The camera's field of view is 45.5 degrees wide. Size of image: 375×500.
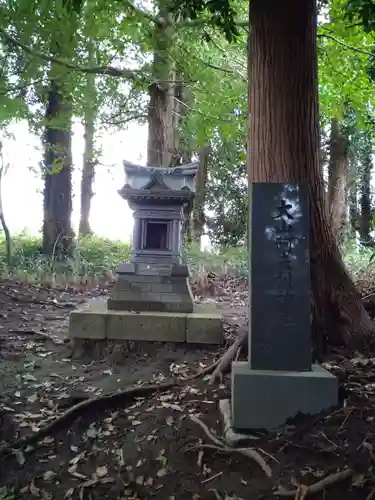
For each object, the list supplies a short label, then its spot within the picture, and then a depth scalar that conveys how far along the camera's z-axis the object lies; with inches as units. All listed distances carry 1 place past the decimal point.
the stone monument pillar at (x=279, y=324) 135.9
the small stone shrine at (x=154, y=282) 224.2
